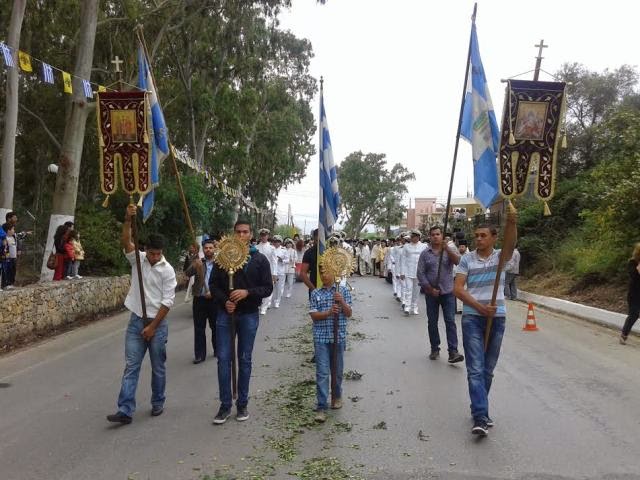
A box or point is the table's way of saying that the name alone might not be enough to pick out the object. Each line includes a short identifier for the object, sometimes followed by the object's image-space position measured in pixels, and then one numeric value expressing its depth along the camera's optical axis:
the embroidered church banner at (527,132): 6.27
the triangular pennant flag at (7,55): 10.52
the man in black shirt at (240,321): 5.73
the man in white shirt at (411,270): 13.63
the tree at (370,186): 70.88
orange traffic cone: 11.83
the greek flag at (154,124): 7.37
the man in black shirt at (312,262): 8.25
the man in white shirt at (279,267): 15.96
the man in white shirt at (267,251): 13.56
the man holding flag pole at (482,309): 5.38
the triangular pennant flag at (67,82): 12.22
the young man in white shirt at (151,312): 5.81
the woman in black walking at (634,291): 9.88
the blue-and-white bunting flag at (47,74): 11.48
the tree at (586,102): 26.44
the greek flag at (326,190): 7.89
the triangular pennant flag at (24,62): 11.17
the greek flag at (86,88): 13.54
